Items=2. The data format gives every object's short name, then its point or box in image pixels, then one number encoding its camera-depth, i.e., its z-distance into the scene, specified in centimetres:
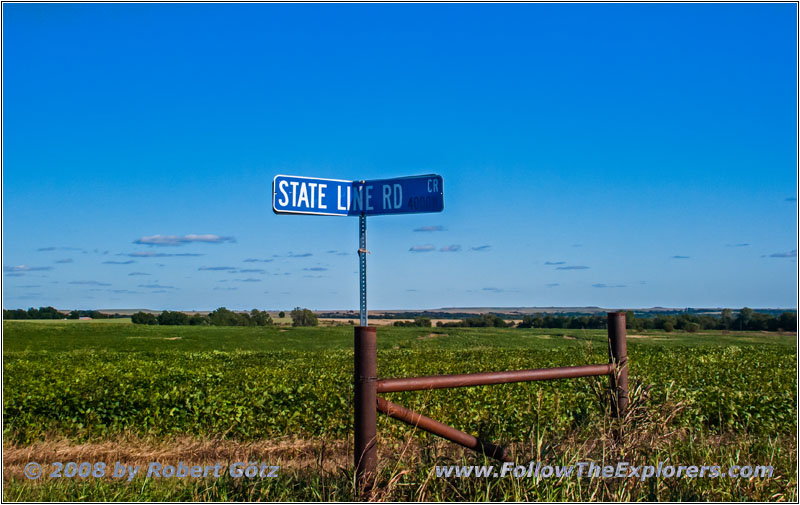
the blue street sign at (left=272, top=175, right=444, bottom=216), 547
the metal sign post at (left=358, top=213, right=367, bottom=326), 558
